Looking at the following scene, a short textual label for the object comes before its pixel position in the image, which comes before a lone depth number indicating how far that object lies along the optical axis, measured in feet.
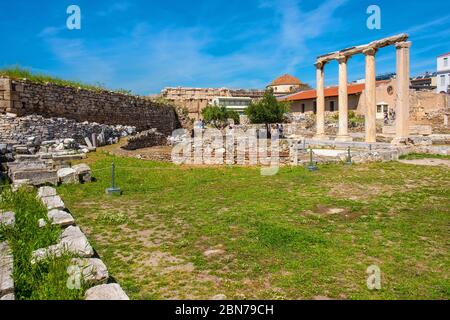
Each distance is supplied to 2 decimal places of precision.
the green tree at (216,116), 143.43
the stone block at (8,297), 12.23
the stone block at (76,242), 15.99
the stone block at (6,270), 12.62
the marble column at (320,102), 95.30
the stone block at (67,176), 36.32
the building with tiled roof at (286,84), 246.27
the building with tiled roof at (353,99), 160.25
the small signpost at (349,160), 52.85
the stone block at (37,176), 33.30
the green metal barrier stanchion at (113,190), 33.71
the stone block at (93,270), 13.80
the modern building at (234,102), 191.52
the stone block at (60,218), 20.05
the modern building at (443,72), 219.00
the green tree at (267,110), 132.98
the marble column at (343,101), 86.63
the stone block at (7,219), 19.90
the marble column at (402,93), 69.15
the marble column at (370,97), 77.97
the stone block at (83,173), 37.55
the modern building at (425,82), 243.81
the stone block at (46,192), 26.91
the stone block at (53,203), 23.45
